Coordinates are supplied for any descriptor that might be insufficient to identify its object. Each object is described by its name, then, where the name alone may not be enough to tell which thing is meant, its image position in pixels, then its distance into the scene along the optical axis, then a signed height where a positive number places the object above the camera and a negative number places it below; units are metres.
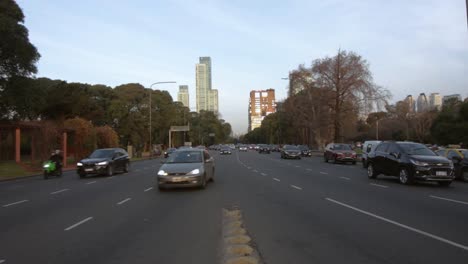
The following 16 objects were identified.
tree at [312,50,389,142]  57.34 +7.57
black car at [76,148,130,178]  25.62 -0.85
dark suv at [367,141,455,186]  17.41 -0.75
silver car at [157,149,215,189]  16.09 -0.81
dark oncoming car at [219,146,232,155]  73.62 -0.60
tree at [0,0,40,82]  33.44 +7.47
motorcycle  26.41 -1.18
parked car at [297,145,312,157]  60.16 -0.85
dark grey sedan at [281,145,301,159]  48.72 -0.78
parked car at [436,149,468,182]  20.78 -0.78
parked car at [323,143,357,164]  38.59 -0.70
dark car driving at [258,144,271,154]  82.31 -0.56
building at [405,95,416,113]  113.68 +10.21
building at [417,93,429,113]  136.43 +13.27
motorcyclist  26.91 -0.63
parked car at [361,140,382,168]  31.95 -0.23
